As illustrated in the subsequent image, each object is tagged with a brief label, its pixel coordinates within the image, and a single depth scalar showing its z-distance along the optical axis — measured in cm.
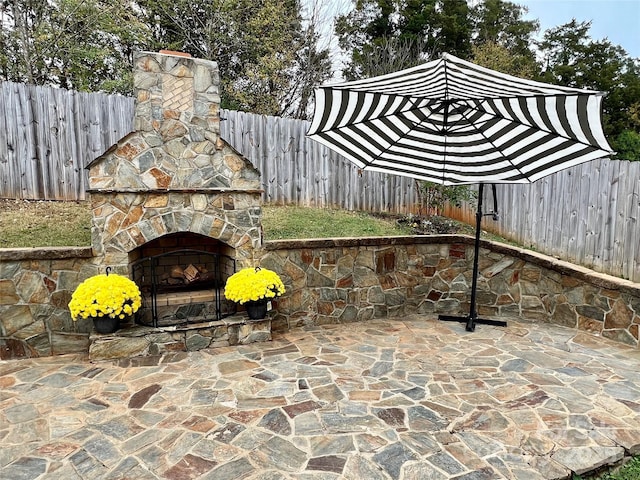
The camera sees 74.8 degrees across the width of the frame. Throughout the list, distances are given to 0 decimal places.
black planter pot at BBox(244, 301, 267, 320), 411
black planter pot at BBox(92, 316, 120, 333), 365
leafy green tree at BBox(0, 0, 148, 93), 846
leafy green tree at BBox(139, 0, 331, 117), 971
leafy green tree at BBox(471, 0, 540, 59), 1532
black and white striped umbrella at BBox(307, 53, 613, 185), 328
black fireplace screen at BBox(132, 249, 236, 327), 412
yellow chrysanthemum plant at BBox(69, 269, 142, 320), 354
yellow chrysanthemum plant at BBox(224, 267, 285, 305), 401
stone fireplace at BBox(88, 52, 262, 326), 380
